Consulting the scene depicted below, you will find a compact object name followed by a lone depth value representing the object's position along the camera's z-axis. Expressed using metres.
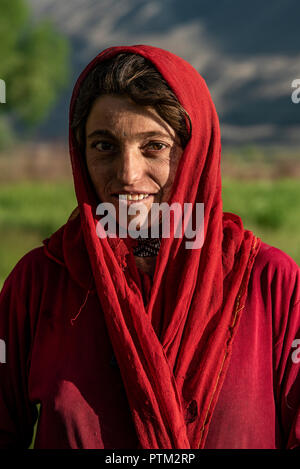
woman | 1.66
